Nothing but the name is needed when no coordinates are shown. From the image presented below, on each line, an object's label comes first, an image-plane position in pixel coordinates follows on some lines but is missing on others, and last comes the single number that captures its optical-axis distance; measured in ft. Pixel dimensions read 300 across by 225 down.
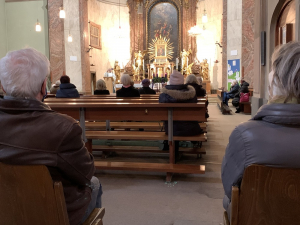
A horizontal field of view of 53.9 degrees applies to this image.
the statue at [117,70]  53.42
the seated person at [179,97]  11.50
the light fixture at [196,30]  45.88
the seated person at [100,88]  21.37
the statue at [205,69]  53.42
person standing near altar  52.08
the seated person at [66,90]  18.74
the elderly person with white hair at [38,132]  4.02
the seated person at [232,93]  34.50
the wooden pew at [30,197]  3.90
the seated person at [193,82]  18.22
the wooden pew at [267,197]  3.67
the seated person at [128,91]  17.63
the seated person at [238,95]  31.55
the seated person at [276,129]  3.74
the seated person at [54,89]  24.30
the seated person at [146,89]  22.98
